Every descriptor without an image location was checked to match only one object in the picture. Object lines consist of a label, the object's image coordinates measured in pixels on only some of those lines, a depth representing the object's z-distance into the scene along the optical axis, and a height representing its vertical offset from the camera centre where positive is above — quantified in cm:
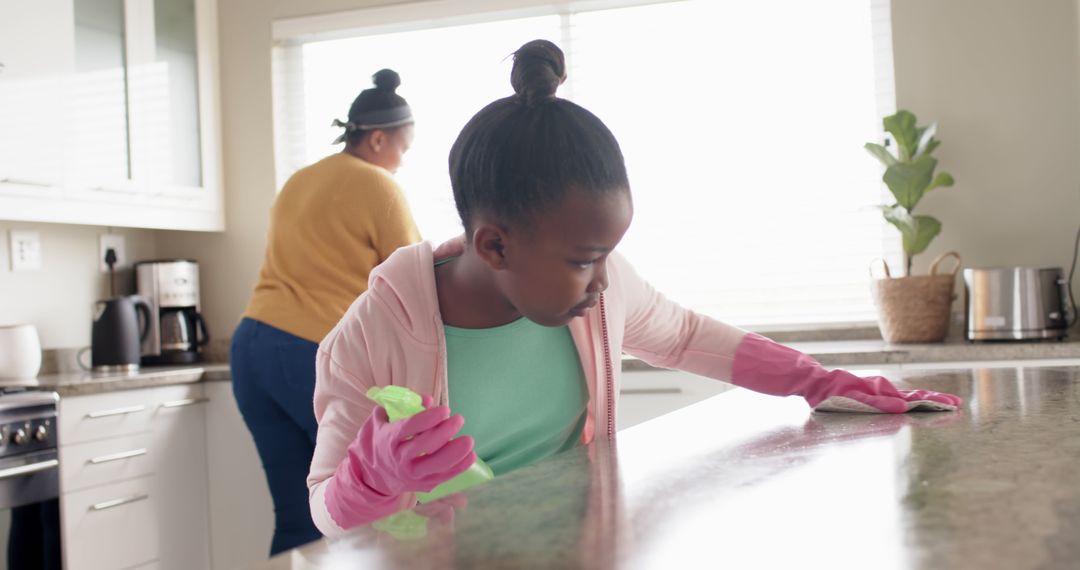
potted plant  279 +8
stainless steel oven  241 -41
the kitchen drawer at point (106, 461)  265 -41
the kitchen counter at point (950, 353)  250 -19
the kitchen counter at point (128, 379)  268 -21
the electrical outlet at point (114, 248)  347 +18
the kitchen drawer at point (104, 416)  267 -29
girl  106 -5
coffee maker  345 -3
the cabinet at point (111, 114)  279 +55
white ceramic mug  291 -13
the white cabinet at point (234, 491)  312 -57
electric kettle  313 -10
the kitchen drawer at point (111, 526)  267 -58
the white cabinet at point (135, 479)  268 -48
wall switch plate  310 +17
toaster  264 -9
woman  246 +1
